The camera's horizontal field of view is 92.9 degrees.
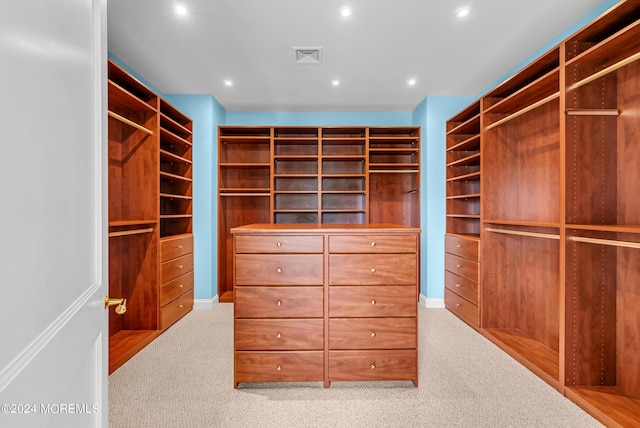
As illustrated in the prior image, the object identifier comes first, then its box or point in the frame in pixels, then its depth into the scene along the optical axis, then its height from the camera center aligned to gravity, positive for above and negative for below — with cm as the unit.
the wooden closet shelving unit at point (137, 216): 281 -6
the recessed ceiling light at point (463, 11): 225 +149
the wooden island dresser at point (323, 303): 199 -61
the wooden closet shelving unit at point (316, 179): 429 +45
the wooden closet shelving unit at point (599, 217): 182 -5
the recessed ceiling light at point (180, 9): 220 +148
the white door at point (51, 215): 39 -1
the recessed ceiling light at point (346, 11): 225 +149
